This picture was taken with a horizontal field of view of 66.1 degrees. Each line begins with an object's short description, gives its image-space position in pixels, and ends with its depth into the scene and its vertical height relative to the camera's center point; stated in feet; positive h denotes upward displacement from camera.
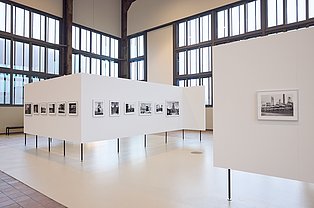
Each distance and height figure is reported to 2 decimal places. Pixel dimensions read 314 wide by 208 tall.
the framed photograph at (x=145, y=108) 28.63 -0.29
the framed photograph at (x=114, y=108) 24.82 -0.24
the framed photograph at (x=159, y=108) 30.89 -0.31
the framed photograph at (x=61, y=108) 24.18 -0.22
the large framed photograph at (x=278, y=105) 11.16 +0.02
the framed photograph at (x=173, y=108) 33.16 -0.33
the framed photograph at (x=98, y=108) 23.06 -0.21
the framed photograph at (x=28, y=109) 30.12 -0.38
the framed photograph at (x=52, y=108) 25.76 -0.23
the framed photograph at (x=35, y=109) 28.72 -0.37
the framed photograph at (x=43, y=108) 27.25 -0.30
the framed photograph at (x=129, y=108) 26.58 -0.26
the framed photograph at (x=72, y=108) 22.44 -0.21
